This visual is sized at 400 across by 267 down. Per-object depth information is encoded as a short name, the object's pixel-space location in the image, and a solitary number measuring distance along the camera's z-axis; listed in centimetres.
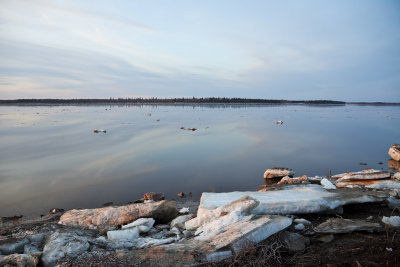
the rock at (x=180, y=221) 480
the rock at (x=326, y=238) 351
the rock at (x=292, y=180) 849
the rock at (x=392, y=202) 479
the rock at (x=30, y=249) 362
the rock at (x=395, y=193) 531
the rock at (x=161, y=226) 491
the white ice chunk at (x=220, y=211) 432
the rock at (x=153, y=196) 752
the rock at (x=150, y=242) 380
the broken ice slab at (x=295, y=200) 453
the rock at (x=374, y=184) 668
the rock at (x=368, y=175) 778
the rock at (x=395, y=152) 1303
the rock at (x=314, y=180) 840
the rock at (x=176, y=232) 420
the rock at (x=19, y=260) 298
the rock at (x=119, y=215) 502
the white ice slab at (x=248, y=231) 323
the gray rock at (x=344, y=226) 368
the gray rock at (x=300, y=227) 397
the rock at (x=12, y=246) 356
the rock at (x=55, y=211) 682
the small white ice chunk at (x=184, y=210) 632
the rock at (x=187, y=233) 413
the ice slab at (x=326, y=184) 707
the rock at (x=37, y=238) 396
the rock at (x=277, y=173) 997
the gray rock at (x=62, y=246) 328
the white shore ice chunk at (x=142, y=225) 455
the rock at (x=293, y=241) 340
